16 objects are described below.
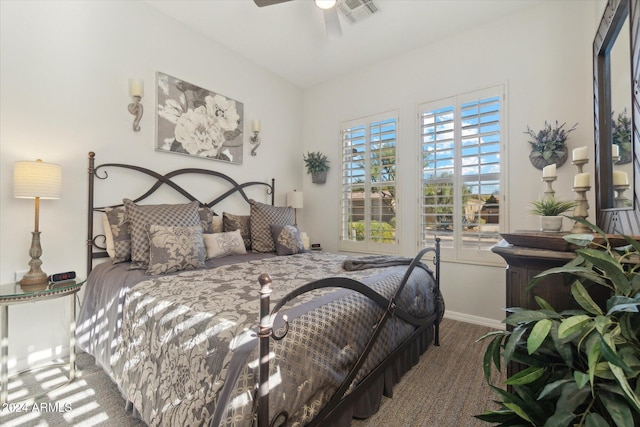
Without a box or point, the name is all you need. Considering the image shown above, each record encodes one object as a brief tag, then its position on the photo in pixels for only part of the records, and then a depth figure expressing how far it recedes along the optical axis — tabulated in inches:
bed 41.4
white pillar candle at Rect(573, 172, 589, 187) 55.3
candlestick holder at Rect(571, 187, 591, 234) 55.3
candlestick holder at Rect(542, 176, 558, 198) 66.6
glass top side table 68.4
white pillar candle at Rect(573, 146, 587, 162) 55.3
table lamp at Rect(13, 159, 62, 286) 76.2
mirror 58.6
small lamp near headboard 164.1
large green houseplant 26.4
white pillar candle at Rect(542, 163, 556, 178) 66.4
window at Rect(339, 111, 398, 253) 146.2
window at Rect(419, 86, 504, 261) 118.3
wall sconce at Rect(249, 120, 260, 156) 146.1
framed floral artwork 115.3
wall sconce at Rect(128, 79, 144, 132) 103.2
